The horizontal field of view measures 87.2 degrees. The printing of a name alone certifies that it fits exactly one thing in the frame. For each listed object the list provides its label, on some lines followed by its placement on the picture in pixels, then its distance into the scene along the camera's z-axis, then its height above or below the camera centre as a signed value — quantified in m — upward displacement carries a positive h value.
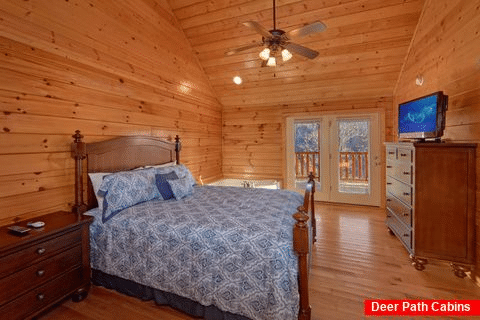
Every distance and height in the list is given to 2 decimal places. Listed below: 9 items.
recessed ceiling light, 4.78 +1.40
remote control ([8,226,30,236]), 1.82 -0.54
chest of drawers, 2.43 -0.54
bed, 1.65 -0.67
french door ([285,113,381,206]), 4.97 -0.10
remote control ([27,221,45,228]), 1.95 -0.53
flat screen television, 2.60 +0.37
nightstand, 1.68 -0.82
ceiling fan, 2.18 +1.05
